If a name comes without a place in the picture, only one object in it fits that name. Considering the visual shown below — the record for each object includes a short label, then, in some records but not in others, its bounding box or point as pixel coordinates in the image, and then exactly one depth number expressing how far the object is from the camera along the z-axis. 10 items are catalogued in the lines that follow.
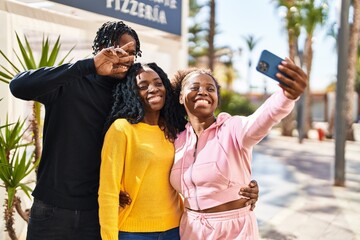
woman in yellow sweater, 1.95
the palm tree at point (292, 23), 19.09
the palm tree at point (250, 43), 37.28
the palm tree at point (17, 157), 3.13
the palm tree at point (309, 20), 18.56
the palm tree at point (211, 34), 19.75
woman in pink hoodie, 1.92
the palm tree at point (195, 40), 34.75
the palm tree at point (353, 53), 14.85
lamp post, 7.84
